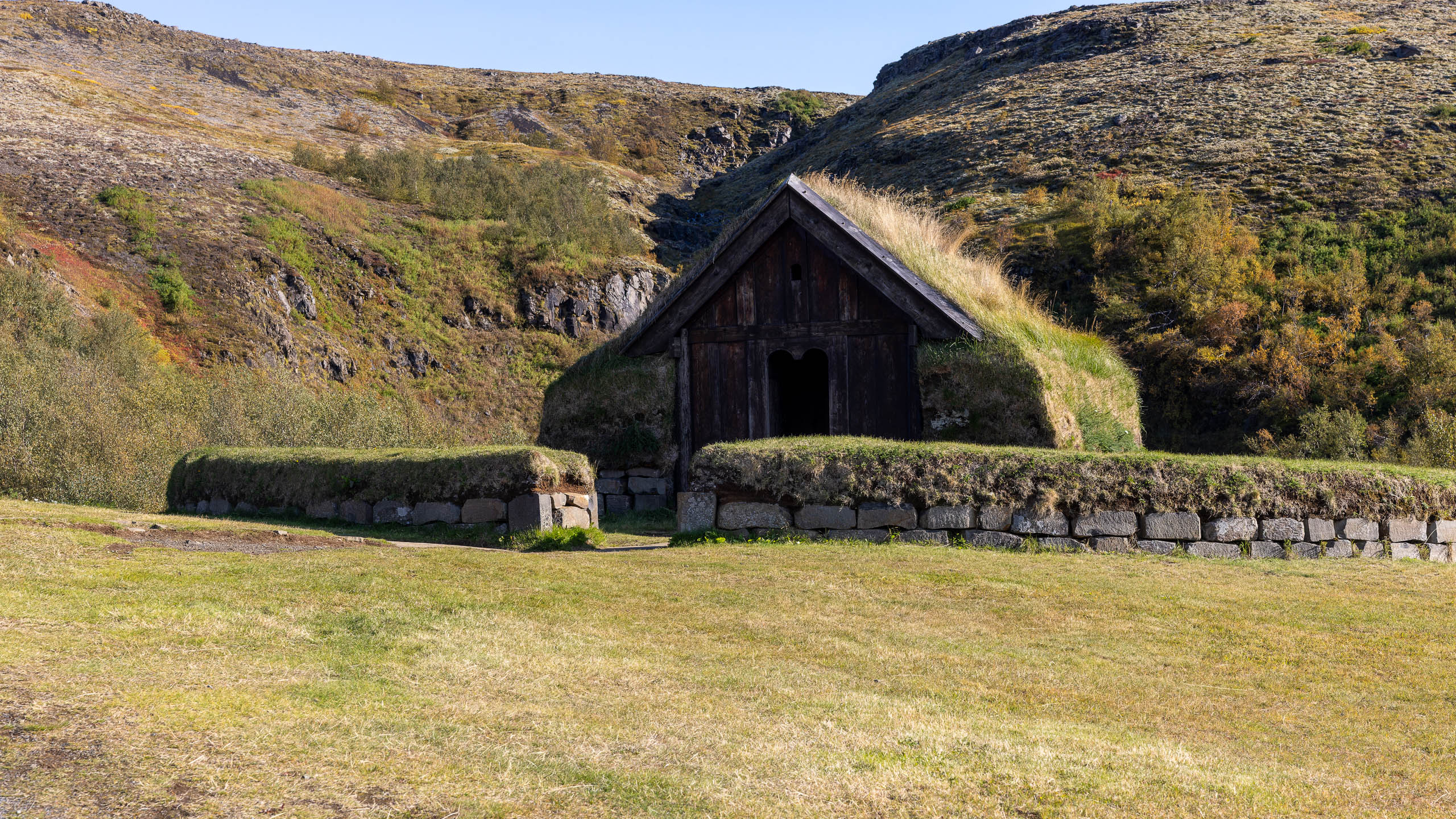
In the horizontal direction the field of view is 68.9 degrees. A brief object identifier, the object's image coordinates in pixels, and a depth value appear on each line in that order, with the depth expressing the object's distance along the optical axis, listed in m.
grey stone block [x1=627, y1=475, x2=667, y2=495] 19.19
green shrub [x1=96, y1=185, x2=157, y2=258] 43.00
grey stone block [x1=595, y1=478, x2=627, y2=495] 19.28
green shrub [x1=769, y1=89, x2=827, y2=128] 105.81
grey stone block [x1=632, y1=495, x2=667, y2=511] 19.17
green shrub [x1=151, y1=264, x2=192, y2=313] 40.38
